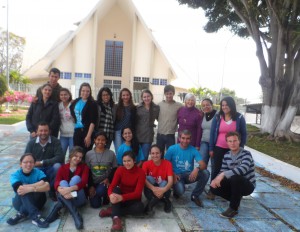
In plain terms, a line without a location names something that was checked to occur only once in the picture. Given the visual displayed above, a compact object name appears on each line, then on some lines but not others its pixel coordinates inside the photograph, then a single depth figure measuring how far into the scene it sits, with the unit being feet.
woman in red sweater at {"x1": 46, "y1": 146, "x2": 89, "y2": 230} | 11.83
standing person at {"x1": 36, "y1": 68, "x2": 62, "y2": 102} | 16.39
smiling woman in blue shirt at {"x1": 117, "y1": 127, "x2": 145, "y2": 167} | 14.90
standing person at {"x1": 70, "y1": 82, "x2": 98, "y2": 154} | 15.33
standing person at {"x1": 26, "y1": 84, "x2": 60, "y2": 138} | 15.44
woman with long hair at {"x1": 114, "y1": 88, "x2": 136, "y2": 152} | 16.08
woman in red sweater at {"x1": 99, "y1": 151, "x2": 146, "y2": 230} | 11.98
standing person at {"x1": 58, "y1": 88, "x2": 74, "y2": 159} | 15.80
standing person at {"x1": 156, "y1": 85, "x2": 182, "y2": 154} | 16.78
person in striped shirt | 13.00
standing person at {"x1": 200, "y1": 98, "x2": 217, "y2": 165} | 16.30
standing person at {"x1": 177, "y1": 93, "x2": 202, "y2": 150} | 16.24
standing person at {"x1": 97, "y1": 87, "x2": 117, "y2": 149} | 15.96
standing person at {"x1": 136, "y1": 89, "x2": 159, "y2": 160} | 16.24
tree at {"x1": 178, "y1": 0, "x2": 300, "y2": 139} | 30.60
